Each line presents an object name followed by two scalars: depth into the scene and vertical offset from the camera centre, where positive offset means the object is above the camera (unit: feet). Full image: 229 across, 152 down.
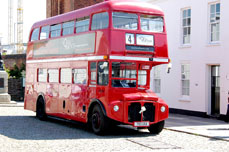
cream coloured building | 67.36 +2.84
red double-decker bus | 46.24 +1.32
